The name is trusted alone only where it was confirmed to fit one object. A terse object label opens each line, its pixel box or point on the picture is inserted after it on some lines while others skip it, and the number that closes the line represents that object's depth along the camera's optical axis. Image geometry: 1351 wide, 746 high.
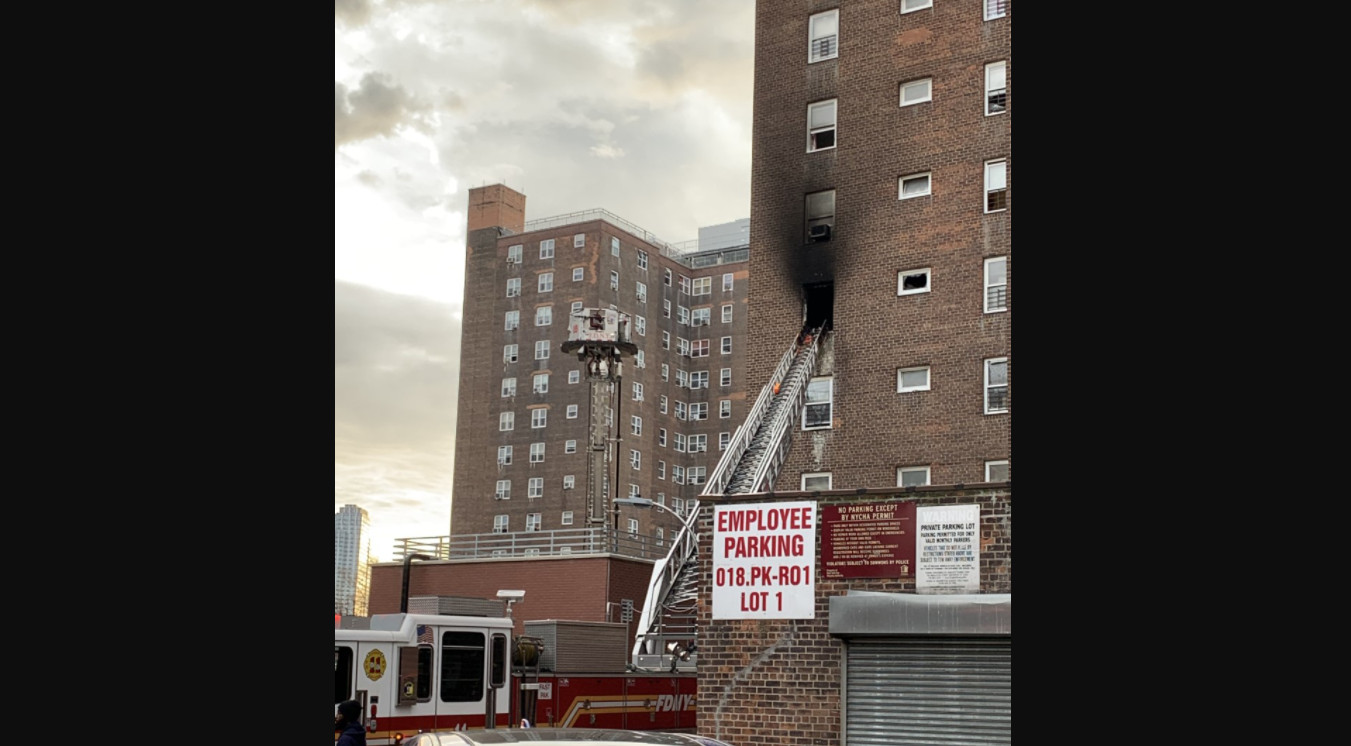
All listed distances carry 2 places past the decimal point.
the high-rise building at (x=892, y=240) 32.53
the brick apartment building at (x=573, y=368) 99.38
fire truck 18.95
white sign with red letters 18.31
